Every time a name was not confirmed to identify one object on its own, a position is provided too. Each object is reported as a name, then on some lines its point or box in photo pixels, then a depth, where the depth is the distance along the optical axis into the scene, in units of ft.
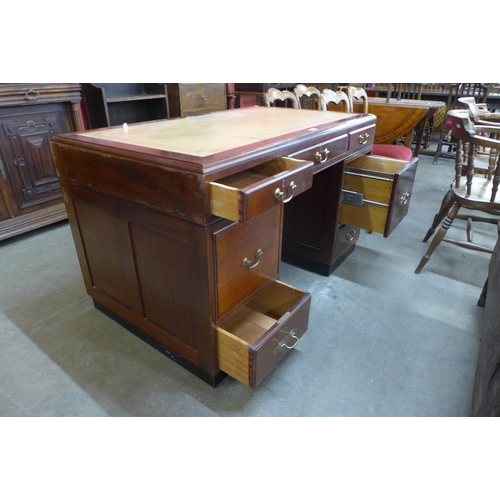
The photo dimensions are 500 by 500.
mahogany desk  3.31
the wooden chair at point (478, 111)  7.26
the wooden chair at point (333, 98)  7.20
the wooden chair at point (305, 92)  7.07
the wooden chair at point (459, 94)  13.53
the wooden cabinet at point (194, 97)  9.40
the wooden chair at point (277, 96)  6.82
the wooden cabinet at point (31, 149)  7.05
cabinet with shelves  8.79
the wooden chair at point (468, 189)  5.64
